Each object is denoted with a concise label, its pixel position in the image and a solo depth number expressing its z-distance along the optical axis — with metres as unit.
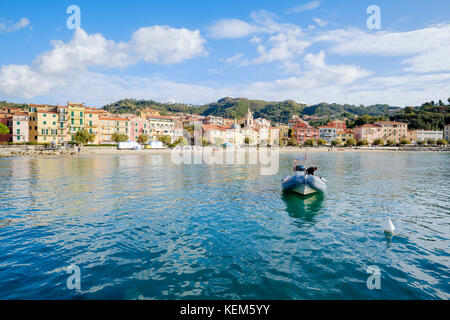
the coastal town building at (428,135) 162.38
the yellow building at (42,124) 93.38
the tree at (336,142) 146.55
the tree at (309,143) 148.48
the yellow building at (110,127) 105.34
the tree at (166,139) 111.81
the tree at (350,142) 145.50
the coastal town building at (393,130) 159.25
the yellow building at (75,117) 97.17
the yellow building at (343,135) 163.25
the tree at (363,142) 148.06
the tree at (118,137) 100.25
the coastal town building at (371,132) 158.00
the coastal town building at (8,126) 91.38
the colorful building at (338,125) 164.60
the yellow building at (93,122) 101.21
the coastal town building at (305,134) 168.00
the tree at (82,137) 85.38
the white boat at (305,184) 21.31
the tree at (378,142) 144.24
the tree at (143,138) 107.75
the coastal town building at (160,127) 122.79
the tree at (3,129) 84.94
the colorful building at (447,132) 163.62
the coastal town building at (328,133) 164.00
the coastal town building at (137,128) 114.25
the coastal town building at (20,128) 91.25
